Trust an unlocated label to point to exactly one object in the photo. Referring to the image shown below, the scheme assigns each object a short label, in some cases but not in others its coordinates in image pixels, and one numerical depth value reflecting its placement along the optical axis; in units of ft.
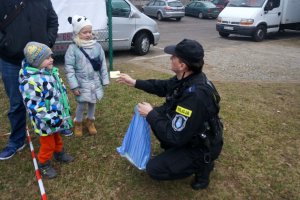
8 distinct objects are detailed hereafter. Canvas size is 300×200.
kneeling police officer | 6.50
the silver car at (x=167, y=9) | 53.08
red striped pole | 7.04
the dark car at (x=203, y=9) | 59.53
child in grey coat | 8.73
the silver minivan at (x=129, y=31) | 19.73
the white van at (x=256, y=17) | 30.25
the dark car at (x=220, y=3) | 64.49
